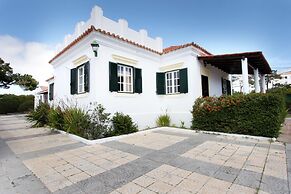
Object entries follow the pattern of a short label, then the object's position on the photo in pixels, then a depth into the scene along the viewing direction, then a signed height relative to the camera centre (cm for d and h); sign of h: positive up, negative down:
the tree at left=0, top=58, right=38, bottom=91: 2072 +330
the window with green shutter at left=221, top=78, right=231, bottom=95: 1374 +125
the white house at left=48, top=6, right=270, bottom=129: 788 +181
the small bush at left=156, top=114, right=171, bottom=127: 1038 -122
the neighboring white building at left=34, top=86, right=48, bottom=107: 2279 +137
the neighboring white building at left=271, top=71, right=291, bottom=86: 5308 +741
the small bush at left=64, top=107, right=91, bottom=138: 721 -83
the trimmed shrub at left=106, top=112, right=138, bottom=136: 773 -107
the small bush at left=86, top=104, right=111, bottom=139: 709 -94
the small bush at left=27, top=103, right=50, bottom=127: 1055 -77
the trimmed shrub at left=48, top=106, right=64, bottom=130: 891 -88
